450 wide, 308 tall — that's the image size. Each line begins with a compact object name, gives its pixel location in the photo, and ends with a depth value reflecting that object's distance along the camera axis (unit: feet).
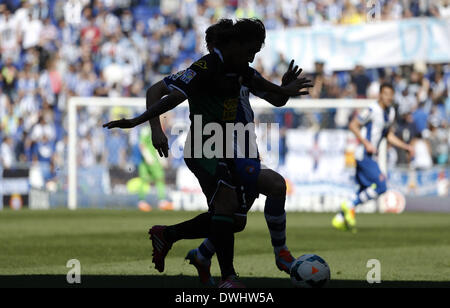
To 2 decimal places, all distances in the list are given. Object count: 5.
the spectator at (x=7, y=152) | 76.69
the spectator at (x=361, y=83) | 78.38
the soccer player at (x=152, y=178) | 71.10
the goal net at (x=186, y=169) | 70.54
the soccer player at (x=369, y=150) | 50.12
